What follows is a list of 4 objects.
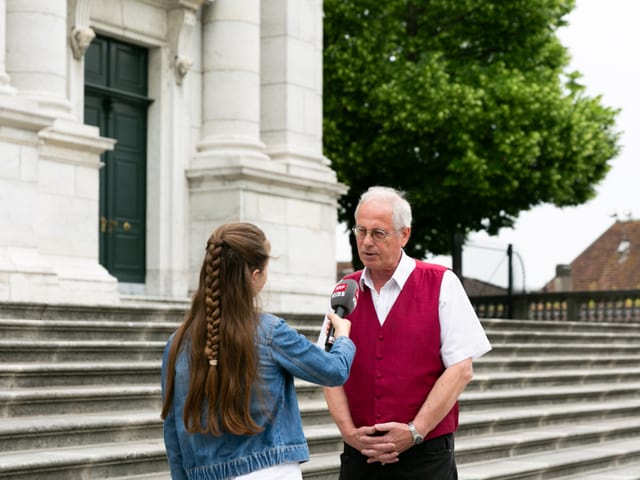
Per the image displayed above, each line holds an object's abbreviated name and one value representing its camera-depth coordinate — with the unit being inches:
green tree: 1116.5
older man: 185.9
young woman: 153.9
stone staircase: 303.9
